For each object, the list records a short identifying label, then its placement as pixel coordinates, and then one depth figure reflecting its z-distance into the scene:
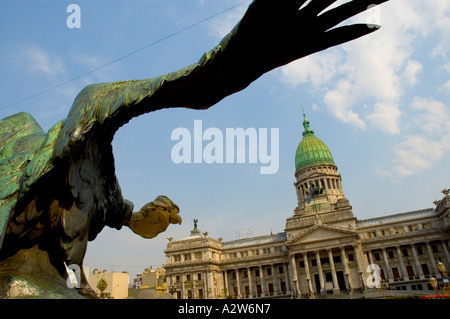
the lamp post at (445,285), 24.97
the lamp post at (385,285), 51.78
